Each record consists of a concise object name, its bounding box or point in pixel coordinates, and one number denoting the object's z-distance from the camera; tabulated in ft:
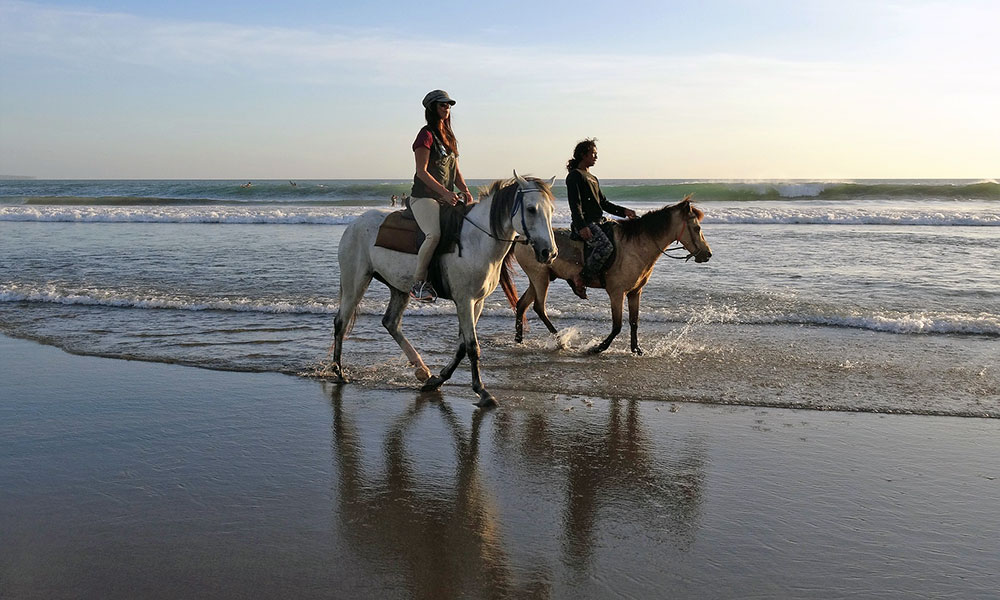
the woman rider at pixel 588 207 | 27.14
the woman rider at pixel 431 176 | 21.04
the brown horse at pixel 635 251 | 27.68
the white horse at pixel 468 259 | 19.02
